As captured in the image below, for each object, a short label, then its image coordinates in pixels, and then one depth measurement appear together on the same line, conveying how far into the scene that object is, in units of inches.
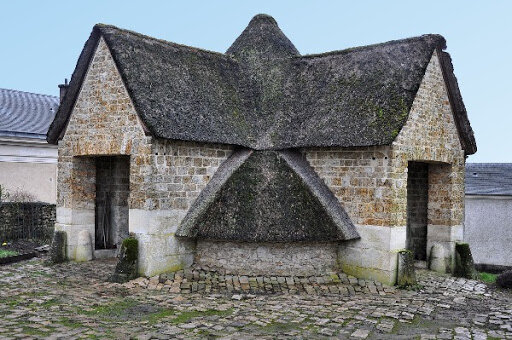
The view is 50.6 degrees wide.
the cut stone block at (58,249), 536.7
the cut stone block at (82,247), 543.5
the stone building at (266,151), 461.7
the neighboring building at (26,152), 915.4
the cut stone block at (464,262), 539.5
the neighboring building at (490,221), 810.2
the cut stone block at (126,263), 451.5
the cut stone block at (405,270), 459.8
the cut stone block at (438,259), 549.0
